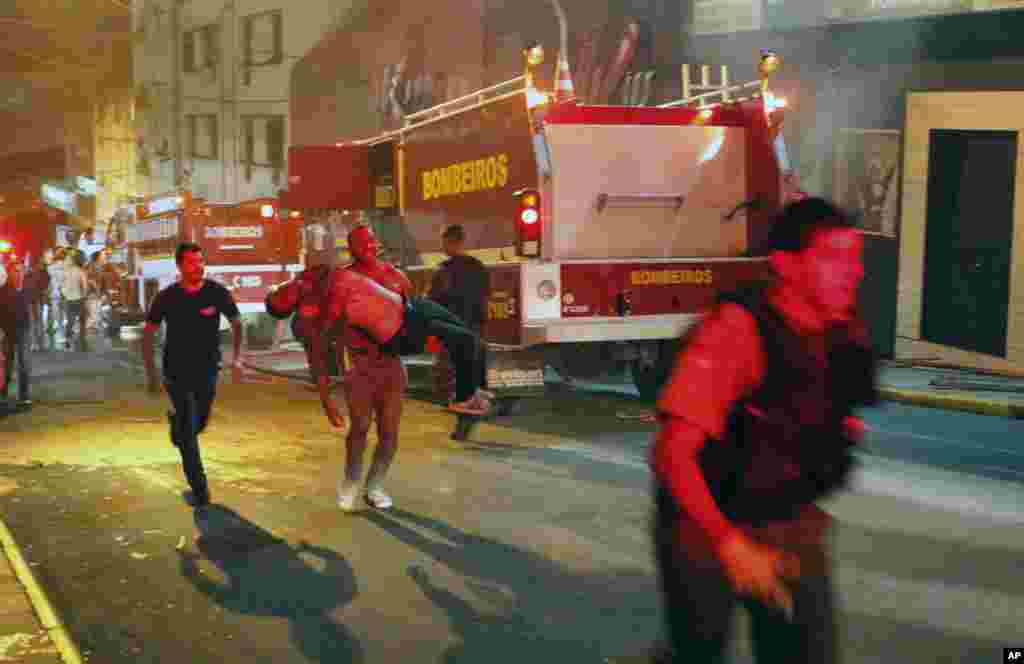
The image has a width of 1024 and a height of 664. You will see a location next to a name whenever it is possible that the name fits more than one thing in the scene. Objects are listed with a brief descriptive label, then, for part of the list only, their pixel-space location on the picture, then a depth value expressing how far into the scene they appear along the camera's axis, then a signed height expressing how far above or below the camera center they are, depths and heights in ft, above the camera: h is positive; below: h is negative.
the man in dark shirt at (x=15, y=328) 44.70 -3.43
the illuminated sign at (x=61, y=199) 181.47 +6.96
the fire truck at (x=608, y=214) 34.47 +1.11
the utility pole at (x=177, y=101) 126.62 +16.08
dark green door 50.70 +0.64
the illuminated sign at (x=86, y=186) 174.07 +8.61
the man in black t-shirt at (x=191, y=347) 25.40 -2.35
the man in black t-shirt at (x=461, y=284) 32.12 -1.06
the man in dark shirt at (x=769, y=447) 9.30 -1.65
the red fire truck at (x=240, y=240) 75.36 +0.24
